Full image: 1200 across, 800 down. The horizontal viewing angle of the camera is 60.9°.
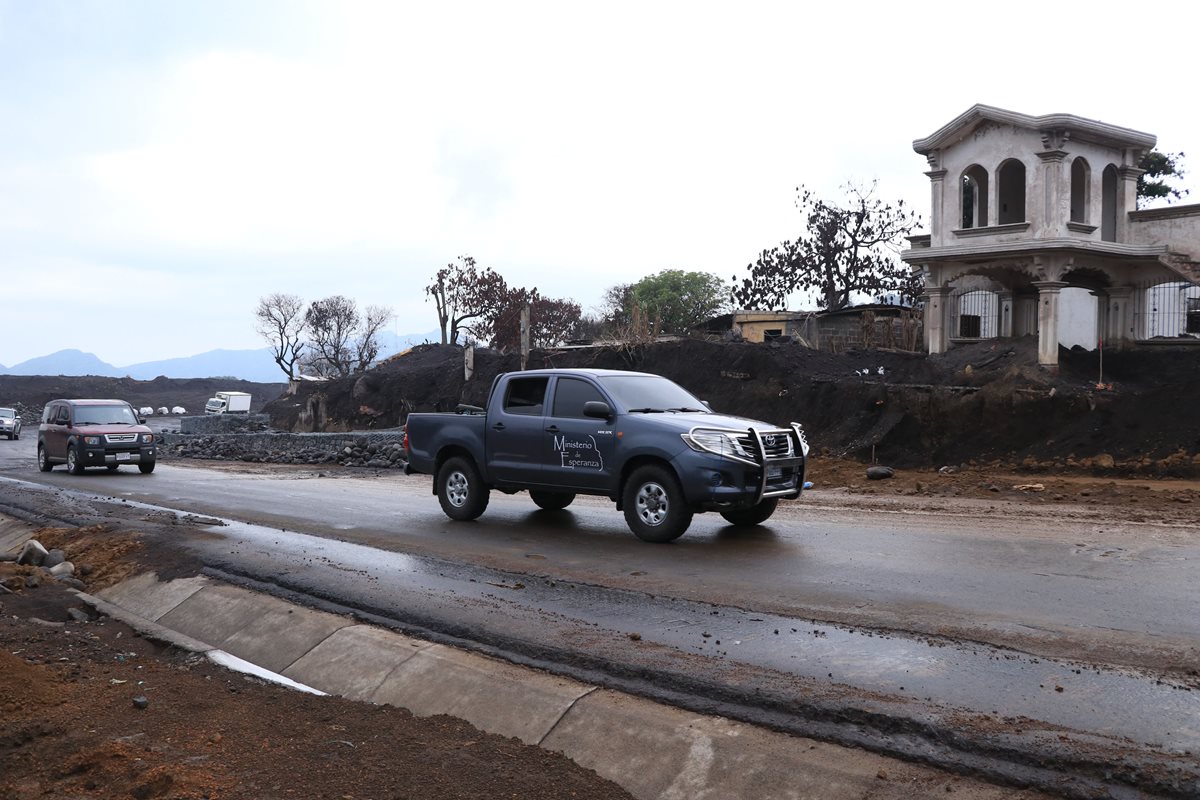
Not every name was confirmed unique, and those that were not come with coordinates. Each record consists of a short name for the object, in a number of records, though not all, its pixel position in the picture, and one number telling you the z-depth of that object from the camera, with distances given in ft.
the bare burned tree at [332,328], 310.65
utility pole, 108.06
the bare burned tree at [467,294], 245.86
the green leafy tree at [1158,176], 157.89
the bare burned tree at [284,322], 313.53
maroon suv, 84.38
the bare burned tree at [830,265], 178.50
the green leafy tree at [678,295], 246.68
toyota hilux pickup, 37.99
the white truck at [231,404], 242.99
